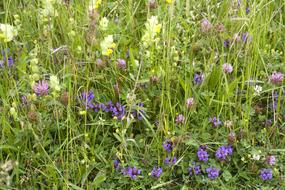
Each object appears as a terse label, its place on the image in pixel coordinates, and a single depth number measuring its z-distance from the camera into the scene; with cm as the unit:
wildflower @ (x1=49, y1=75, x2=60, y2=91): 192
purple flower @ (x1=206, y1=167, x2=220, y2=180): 203
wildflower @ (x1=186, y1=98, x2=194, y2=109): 212
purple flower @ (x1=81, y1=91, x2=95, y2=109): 218
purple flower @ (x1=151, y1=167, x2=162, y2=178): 201
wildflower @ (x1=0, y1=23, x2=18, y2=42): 203
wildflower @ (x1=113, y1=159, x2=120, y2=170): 205
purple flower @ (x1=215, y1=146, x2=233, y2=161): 207
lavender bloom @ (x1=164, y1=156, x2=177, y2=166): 205
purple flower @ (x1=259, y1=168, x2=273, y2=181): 205
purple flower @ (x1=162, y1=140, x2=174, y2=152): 207
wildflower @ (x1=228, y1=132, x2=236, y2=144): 209
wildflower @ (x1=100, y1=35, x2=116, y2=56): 203
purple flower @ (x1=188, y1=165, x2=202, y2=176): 204
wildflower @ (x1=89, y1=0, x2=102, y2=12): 208
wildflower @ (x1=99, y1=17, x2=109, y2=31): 222
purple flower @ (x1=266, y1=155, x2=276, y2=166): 207
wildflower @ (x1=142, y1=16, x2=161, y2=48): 203
